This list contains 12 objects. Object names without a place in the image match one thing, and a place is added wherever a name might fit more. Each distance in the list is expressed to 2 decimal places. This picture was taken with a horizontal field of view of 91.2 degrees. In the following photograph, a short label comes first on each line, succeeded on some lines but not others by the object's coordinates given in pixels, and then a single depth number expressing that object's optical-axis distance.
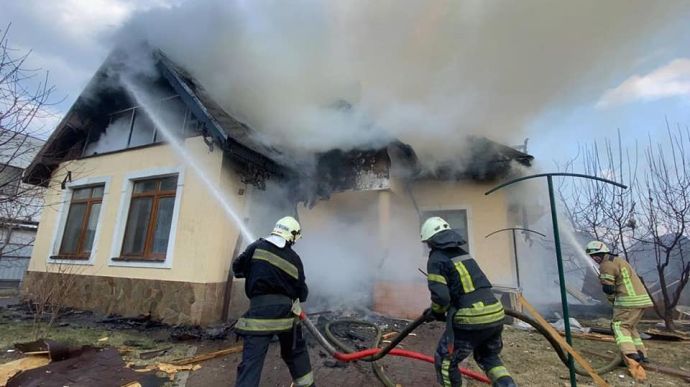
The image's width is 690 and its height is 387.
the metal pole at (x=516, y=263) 7.99
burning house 6.58
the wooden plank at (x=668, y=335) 5.93
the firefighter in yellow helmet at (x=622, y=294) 4.63
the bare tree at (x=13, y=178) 4.87
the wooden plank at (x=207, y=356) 4.20
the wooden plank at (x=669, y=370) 4.03
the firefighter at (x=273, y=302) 2.99
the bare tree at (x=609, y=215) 9.66
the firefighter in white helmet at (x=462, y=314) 2.99
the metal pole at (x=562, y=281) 3.29
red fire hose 3.66
